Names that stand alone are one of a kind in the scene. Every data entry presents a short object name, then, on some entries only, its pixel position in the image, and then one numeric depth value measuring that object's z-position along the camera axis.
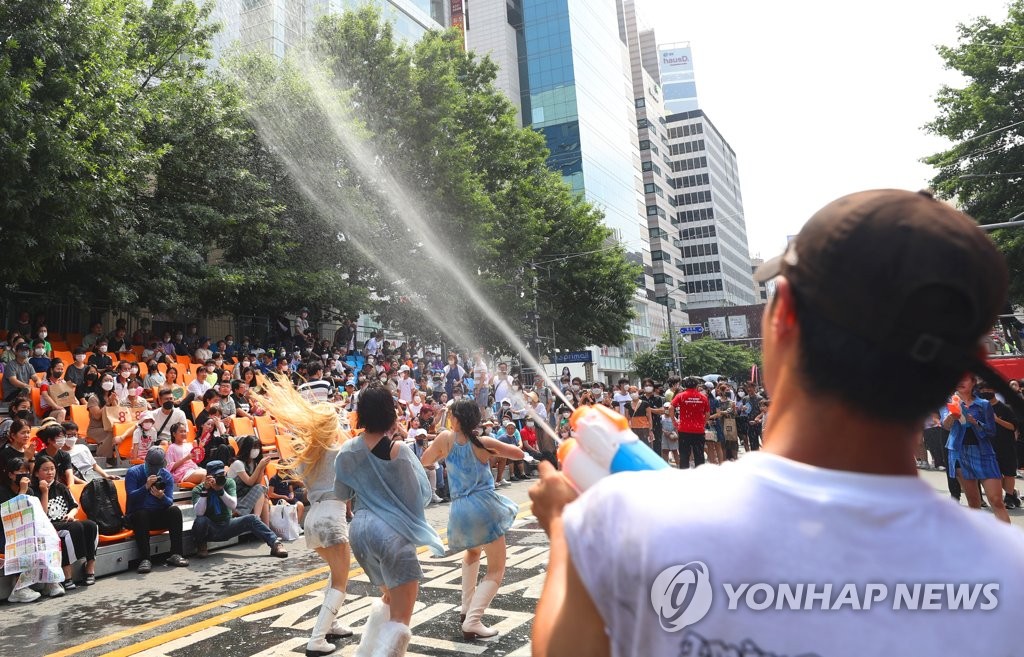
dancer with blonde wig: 4.46
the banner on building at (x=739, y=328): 87.38
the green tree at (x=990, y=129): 22.94
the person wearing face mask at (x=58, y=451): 7.74
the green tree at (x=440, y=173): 22.52
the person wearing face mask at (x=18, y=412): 9.36
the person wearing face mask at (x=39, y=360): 12.13
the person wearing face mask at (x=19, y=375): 11.09
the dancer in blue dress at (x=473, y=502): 4.82
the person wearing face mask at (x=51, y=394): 10.47
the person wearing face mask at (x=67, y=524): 6.93
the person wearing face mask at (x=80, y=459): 8.73
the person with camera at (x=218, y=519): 8.15
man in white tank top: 0.93
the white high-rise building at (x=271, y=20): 32.59
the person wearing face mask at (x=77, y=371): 12.11
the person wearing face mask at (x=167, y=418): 10.48
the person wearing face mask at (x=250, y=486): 8.75
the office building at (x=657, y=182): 90.81
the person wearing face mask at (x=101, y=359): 13.00
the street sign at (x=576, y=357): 29.83
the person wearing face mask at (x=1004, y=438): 7.79
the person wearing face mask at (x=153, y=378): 13.23
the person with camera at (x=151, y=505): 7.68
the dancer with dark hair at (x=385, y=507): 3.84
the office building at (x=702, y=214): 102.19
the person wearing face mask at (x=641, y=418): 13.59
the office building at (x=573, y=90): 68.44
